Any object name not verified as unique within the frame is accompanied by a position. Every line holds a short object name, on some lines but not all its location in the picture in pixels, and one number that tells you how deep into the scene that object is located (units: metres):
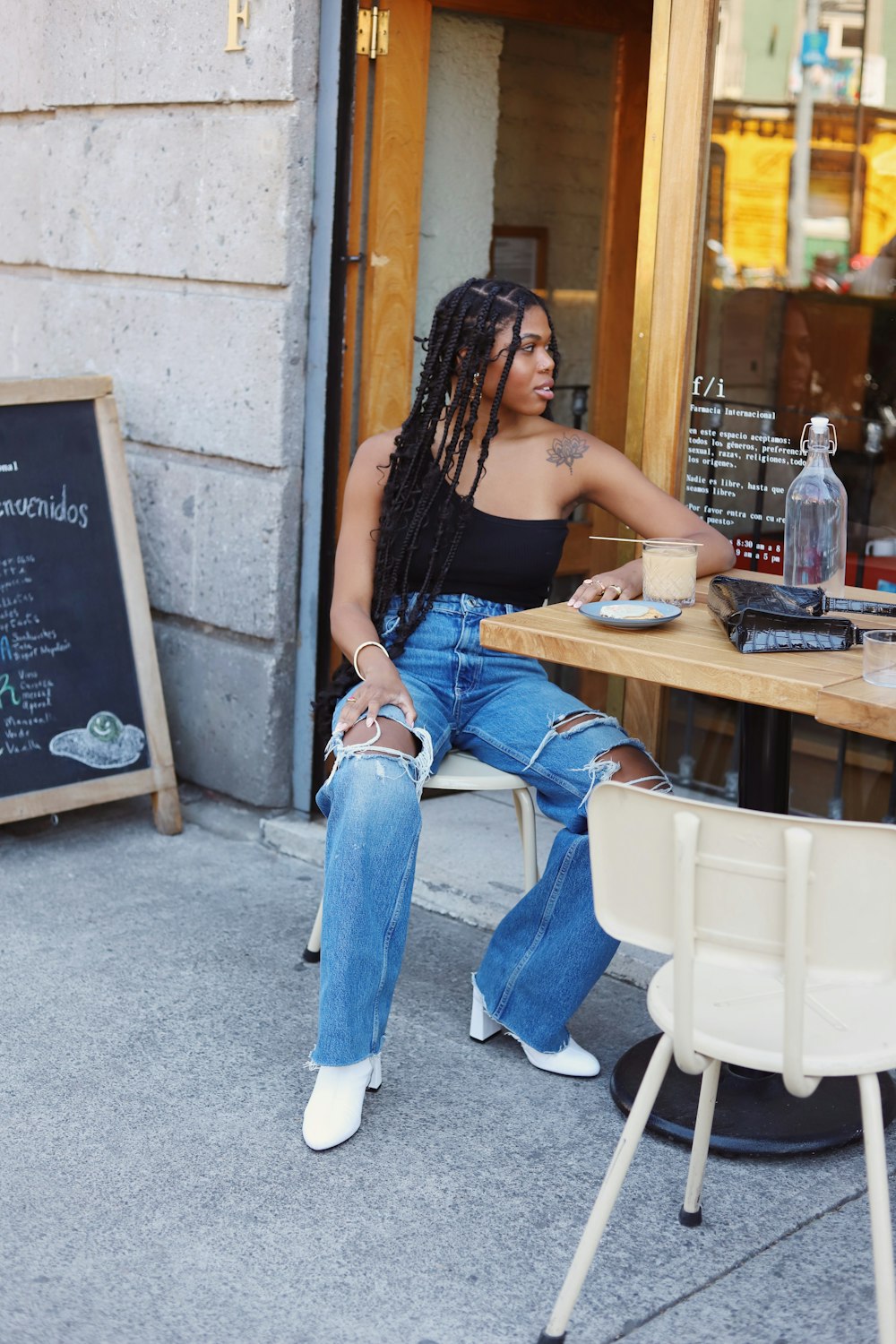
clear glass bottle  2.70
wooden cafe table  2.11
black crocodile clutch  2.31
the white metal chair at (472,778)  2.87
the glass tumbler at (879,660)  2.13
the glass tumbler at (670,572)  2.61
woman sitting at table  2.75
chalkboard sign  3.87
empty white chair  1.72
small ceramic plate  2.43
